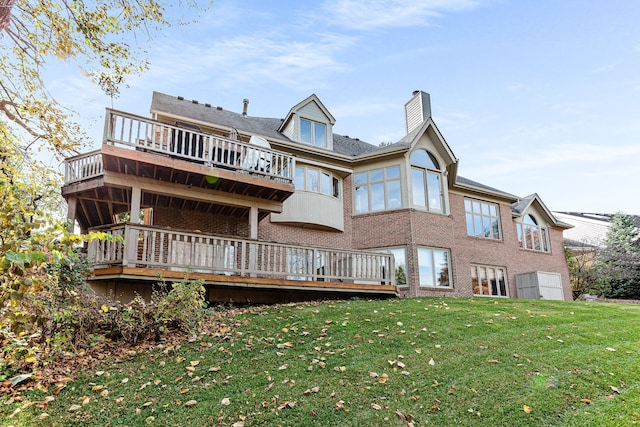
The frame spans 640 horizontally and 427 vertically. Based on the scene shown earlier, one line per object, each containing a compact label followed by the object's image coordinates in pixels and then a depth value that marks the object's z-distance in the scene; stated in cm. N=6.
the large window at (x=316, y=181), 1528
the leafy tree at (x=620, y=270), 2470
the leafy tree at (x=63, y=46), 999
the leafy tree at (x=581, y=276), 2408
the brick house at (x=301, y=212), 1023
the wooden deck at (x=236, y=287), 934
